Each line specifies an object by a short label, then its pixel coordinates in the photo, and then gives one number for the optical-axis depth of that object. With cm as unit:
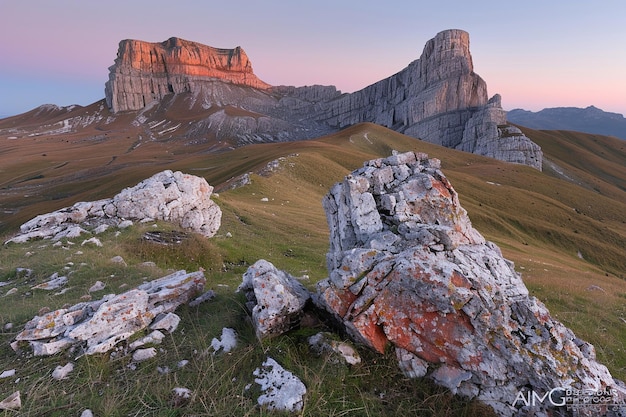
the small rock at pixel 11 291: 1308
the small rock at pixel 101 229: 2020
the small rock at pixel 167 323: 916
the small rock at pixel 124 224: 2108
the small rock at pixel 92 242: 1839
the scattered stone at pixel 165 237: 1922
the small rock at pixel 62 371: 723
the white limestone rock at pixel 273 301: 880
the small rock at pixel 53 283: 1341
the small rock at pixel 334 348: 809
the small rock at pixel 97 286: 1303
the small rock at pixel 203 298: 1090
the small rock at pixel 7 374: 729
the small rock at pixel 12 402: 630
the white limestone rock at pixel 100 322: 822
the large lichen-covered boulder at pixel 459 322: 759
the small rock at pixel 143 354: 798
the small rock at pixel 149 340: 831
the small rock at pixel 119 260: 1603
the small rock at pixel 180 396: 670
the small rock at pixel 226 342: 844
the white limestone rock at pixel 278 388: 673
